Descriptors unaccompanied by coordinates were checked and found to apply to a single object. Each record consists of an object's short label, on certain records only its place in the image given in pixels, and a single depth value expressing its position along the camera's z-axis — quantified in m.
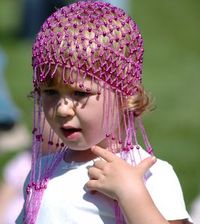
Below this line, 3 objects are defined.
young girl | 6.27
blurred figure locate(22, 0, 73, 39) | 28.81
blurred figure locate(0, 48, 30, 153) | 18.20
